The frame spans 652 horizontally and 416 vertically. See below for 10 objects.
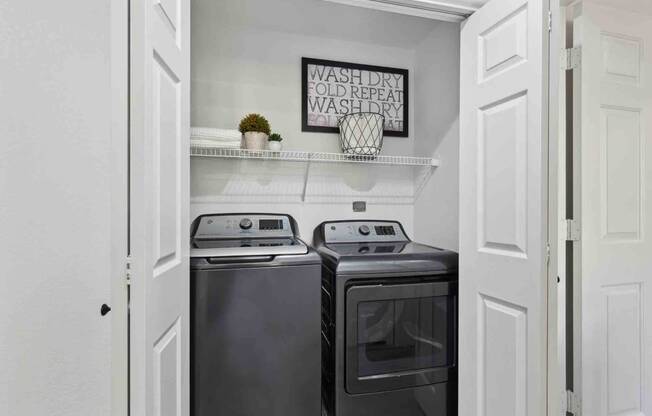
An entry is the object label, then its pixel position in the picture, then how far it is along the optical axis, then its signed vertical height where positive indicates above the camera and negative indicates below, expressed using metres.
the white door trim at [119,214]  0.82 -0.02
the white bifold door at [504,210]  1.22 +0.00
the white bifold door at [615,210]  1.61 +0.00
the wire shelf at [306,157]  1.91 +0.33
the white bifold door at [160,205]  0.85 +0.01
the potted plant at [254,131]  1.92 +0.46
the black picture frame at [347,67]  2.22 +0.85
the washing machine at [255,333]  1.48 -0.58
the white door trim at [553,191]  1.20 +0.07
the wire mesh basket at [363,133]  2.09 +0.48
